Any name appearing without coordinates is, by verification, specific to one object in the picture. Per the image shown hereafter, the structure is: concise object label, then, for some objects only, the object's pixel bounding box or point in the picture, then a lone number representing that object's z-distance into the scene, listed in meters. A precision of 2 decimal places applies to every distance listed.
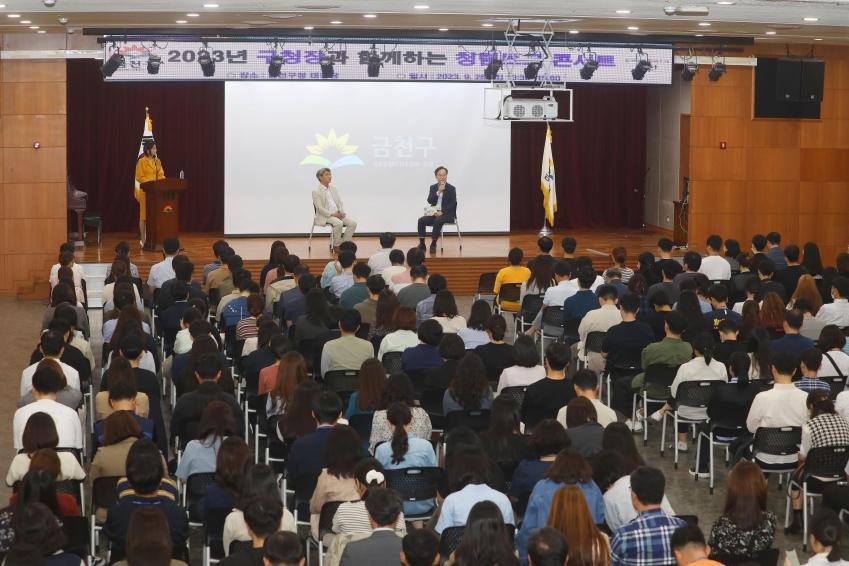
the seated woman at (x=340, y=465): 6.16
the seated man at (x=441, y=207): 16.53
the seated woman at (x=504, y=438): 6.68
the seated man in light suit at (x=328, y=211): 16.20
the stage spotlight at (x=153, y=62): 15.00
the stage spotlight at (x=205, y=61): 15.05
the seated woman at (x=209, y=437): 6.55
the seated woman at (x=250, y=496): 5.37
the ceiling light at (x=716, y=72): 17.14
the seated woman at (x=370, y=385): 7.54
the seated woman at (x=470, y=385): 7.67
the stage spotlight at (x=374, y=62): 15.31
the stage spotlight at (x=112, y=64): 14.84
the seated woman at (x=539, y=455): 6.25
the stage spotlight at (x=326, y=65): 15.18
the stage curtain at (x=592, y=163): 20.38
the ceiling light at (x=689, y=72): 16.72
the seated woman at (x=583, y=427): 6.59
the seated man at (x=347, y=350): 8.76
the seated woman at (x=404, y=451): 6.52
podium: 16.33
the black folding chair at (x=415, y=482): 6.44
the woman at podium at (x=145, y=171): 16.97
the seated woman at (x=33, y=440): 6.21
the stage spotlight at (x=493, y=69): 15.30
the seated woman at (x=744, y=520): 5.42
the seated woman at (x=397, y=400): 7.00
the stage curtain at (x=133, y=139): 18.92
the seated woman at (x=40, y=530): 4.96
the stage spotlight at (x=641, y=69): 15.87
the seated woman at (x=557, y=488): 5.65
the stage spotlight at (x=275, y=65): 15.17
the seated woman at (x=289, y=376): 7.62
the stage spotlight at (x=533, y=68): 14.99
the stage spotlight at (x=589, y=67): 15.48
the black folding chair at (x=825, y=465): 7.07
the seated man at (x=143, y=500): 5.68
